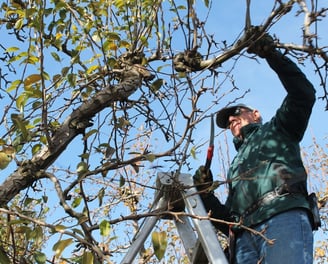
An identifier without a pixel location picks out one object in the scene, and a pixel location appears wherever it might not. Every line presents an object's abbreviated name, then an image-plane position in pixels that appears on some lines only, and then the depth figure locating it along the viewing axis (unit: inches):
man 89.7
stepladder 83.4
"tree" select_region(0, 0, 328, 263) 71.0
